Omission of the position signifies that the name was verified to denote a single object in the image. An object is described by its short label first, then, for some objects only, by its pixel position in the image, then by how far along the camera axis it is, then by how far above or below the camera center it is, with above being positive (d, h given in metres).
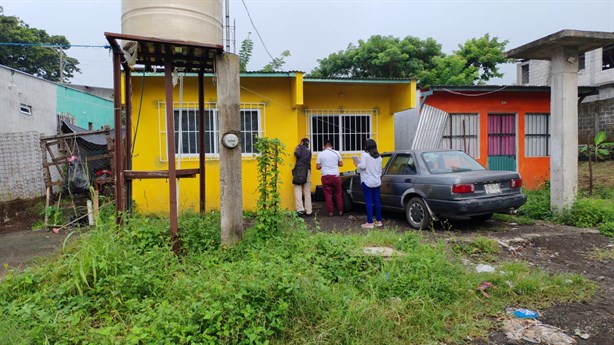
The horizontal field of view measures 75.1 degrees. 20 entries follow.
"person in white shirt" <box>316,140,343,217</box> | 8.28 -0.33
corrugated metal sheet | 10.59 +0.80
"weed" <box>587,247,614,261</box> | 5.46 -1.39
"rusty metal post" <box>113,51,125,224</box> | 4.71 +0.23
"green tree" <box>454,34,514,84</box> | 21.12 +5.49
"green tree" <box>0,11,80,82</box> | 23.25 +7.10
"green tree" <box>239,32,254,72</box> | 13.01 +3.63
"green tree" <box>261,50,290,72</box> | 13.75 +3.38
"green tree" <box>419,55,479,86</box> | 19.94 +4.29
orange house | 10.77 +0.92
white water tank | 4.52 +1.64
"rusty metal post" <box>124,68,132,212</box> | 5.34 +0.38
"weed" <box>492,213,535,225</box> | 7.53 -1.21
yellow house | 8.70 +0.96
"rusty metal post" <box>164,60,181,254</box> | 4.62 -0.03
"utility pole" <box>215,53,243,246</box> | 4.73 +0.19
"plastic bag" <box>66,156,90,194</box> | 8.70 -0.30
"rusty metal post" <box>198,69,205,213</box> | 5.66 +0.24
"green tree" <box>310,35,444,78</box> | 20.84 +5.46
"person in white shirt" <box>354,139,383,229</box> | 7.00 -0.32
